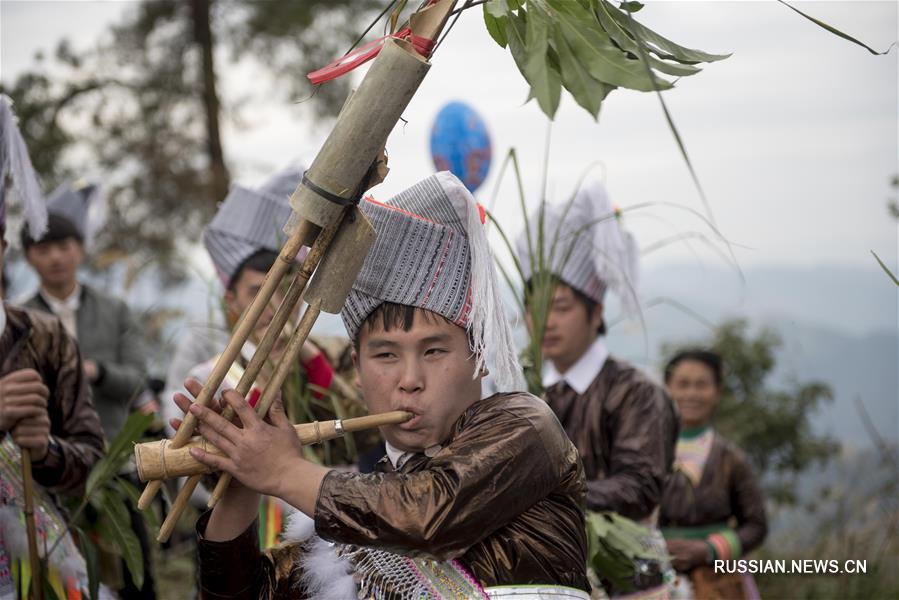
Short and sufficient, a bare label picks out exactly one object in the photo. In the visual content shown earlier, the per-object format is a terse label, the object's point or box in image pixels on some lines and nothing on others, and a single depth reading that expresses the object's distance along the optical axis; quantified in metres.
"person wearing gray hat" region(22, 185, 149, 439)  5.67
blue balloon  5.73
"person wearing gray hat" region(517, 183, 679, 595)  4.09
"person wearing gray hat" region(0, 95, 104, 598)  2.98
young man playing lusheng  2.02
